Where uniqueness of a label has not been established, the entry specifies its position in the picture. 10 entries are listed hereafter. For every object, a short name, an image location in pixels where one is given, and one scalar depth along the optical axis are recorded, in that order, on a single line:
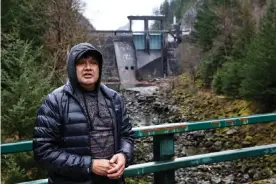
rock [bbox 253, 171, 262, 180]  8.32
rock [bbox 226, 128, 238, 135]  11.93
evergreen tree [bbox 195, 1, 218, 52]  22.50
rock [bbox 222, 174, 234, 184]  8.06
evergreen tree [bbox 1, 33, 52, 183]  6.26
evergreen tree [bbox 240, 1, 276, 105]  11.96
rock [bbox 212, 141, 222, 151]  11.07
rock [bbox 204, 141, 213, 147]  11.46
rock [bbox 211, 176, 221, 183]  8.10
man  1.75
